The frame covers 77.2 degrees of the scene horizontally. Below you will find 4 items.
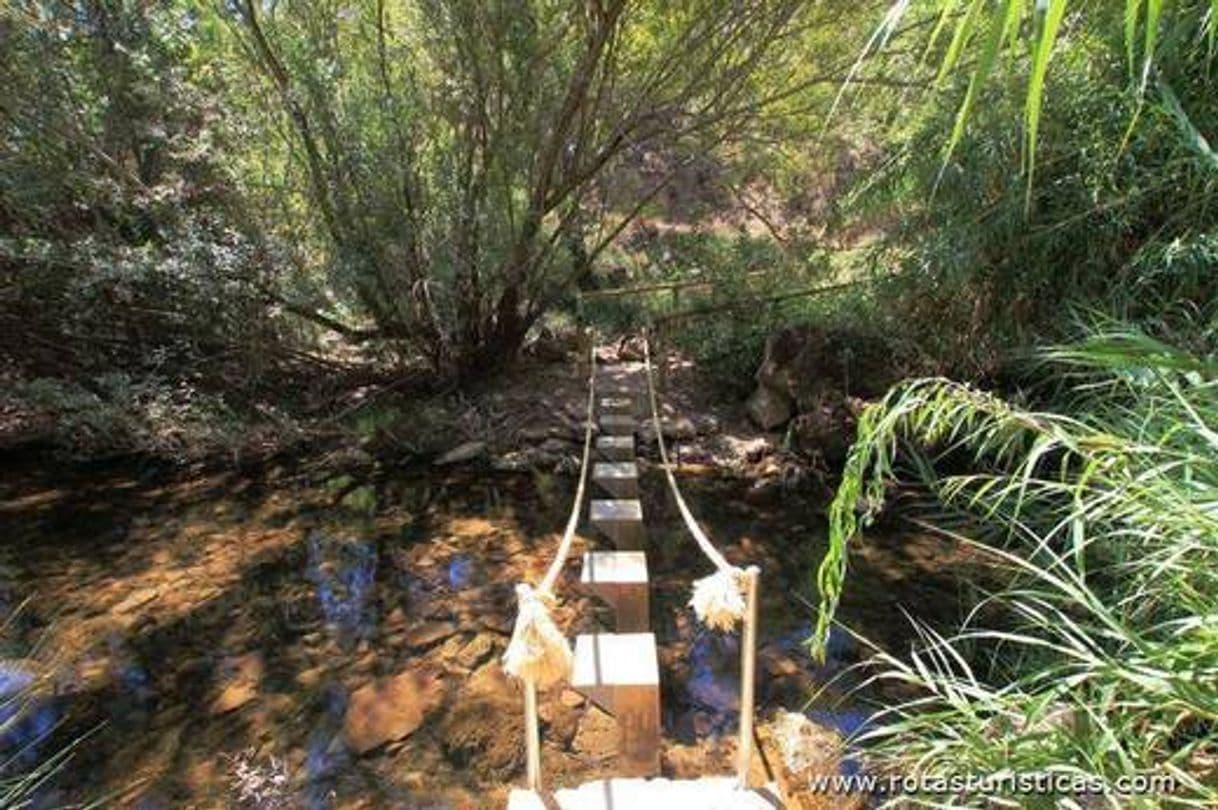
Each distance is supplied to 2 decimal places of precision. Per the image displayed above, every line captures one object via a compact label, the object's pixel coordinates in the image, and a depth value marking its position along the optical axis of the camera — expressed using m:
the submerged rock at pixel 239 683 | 3.02
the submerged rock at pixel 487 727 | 2.67
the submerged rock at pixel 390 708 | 2.81
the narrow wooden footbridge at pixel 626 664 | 1.39
